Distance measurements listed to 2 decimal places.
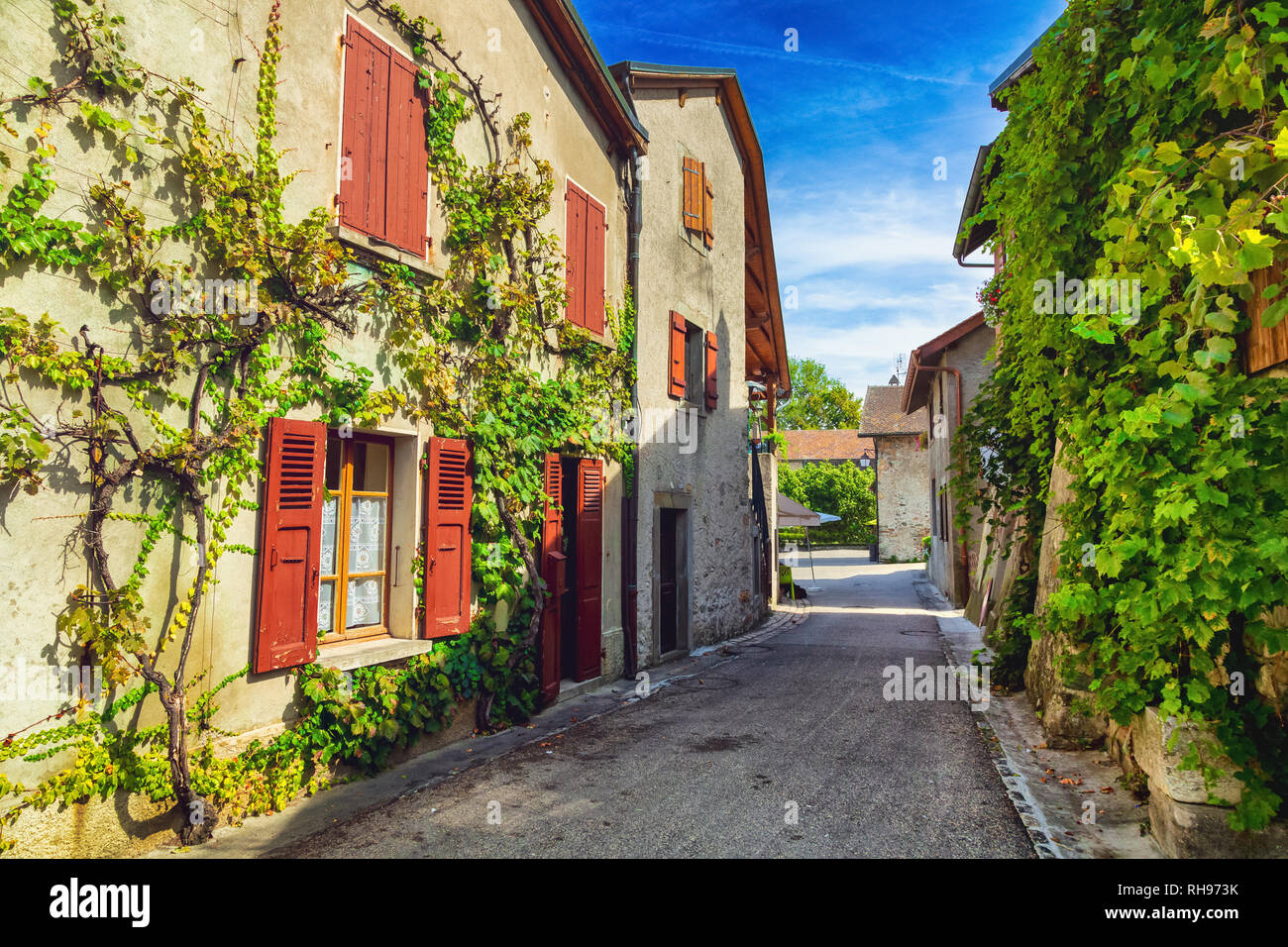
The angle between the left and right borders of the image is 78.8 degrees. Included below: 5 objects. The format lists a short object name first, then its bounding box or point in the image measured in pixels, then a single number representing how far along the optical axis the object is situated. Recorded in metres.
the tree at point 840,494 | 38.91
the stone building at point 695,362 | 9.63
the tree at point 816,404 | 60.94
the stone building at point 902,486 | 31.52
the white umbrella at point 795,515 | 19.80
